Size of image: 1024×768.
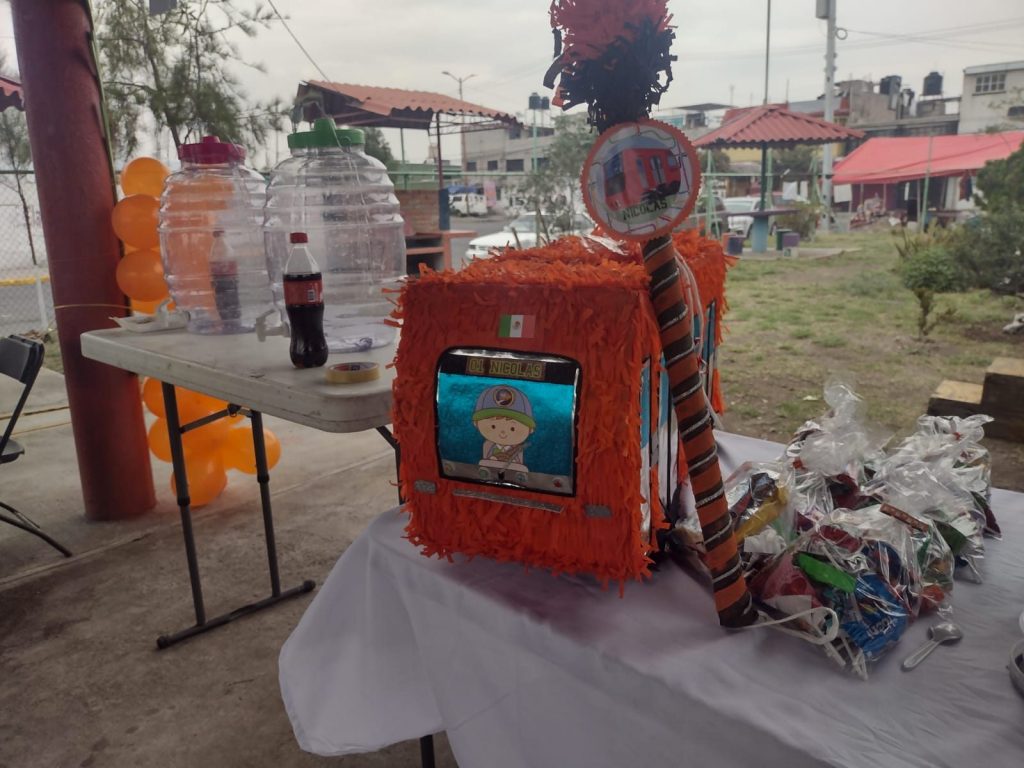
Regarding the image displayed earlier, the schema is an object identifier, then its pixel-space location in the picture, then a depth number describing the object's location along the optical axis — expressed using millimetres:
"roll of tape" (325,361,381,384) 1237
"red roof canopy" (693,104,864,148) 10727
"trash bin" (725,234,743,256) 11603
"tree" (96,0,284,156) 5246
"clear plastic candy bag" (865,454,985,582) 933
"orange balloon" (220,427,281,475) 3053
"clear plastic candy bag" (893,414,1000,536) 1022
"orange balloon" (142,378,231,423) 2908
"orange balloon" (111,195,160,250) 2568
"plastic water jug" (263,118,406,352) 1905
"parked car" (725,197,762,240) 15280
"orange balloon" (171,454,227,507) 3000
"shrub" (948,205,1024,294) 5418
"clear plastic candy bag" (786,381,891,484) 1024
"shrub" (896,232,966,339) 5867
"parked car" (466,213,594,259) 9731
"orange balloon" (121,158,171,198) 2797
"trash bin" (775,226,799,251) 12021
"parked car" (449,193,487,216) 19216
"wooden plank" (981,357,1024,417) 3527
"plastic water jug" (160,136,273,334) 2115
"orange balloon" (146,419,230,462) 2947
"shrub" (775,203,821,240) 14180
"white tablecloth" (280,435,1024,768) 684
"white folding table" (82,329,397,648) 1178
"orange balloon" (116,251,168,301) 2602
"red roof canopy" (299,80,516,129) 7605
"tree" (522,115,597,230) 10953
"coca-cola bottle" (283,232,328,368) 1326
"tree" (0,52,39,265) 7414
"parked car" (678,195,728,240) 10788
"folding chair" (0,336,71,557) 2598
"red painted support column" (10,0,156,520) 2650
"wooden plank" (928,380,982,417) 3531
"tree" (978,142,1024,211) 5947
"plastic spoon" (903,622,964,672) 772
